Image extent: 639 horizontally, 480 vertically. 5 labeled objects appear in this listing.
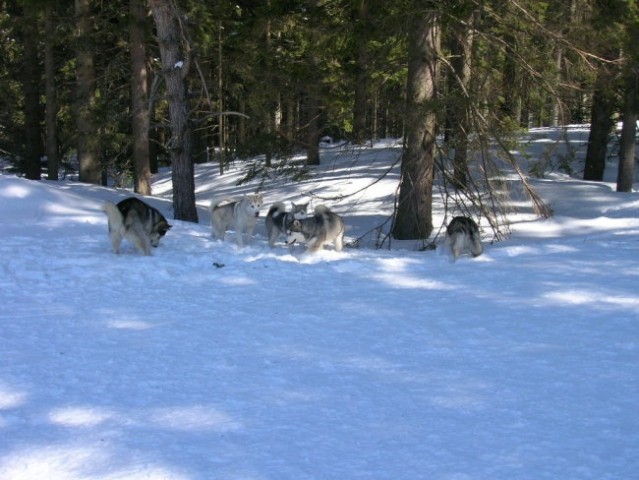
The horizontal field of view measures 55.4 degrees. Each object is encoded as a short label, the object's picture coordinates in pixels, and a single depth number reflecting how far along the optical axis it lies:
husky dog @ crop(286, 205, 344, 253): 11.22
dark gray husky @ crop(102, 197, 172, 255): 9.96
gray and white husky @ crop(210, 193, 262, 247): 11.88
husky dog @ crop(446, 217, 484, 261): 10.69
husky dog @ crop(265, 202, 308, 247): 11.71
